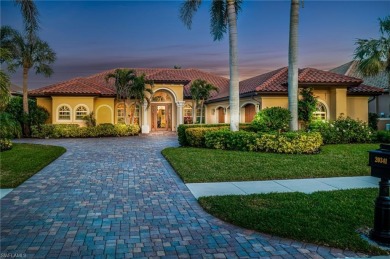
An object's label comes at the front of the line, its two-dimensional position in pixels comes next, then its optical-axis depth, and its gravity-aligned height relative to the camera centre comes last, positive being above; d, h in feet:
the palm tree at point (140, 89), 83.97 +9.87
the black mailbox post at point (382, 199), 14.48 -3.38
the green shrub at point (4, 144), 51.16 -2.69
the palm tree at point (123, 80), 84.43 +12.25
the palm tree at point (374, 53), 59.21 +13.45
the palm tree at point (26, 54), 78.64 +18.36
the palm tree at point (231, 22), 50.80 +17.00
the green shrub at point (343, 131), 55.11 -1.00
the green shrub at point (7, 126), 48.61 +0.26
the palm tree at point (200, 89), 91.35 +10.45
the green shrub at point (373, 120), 78.43 +1.19
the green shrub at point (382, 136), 57.36 -2.02
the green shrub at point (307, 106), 62.64 +3.77
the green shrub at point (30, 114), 82.48 +3.48
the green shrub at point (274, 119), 49.49 +1.00
